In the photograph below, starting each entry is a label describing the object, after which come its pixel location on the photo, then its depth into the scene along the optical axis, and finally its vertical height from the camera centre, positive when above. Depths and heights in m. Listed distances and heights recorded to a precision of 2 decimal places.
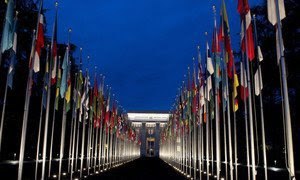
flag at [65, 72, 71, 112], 17.20 +2.14
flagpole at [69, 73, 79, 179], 18.64 +1.59
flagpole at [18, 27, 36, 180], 10.79 +0.63
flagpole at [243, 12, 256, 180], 10.51 +1.03
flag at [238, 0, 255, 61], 10.85 +4.35
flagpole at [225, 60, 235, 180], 12.14 -1.03
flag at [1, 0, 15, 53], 10.80 +4.13
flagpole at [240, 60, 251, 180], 12.14 +2.46
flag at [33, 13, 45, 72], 12.67 +4.13
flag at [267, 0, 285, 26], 8.75 +4.00
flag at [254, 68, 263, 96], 11.64 +2.00
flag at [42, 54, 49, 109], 14.07 +2.22
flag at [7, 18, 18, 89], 11.74 +2.96
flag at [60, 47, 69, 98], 15.74 +3.04
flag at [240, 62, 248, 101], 12.14 +2.10
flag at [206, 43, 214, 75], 15.18 +3.59
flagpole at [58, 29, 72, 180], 16.38 +0.35
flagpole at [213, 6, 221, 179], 13.87 +0.32
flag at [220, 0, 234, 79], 12.64 +4.39
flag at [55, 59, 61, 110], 16.35 +2.60
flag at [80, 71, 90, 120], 20.27 +2.50
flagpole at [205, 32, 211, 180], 17.09 -0.23
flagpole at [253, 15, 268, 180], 10.67 -0.43
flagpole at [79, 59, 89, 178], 20.26 +3.09
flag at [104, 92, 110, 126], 28.57 +1.30
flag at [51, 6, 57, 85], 13.90 +4.36
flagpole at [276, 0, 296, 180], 7.83 +0.44
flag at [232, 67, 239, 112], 13.26 +2.14
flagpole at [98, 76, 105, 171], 26.12 +1.59
